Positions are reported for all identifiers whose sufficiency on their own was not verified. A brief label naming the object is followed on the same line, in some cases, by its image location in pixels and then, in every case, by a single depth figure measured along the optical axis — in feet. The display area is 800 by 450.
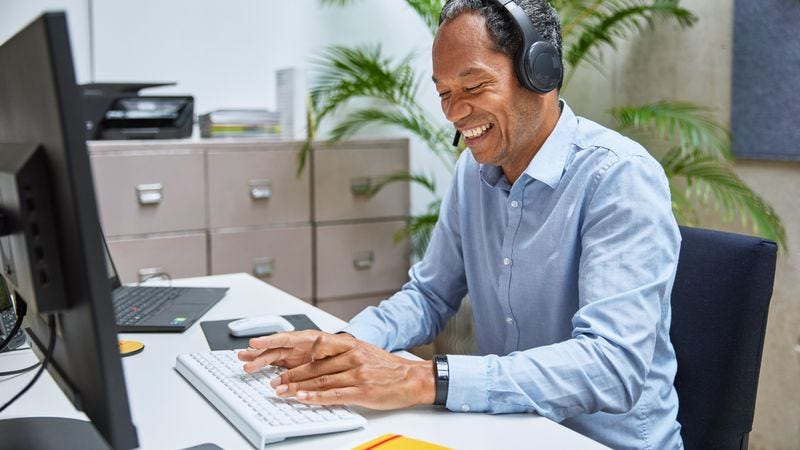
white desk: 3.14
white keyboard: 3.11
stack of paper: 10.12
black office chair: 3.85
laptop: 4.93
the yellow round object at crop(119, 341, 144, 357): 4.41
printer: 9.14
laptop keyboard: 5.14
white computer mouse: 4.65
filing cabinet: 9.30
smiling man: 3.49
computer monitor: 2.11
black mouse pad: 4.56
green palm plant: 8.13
